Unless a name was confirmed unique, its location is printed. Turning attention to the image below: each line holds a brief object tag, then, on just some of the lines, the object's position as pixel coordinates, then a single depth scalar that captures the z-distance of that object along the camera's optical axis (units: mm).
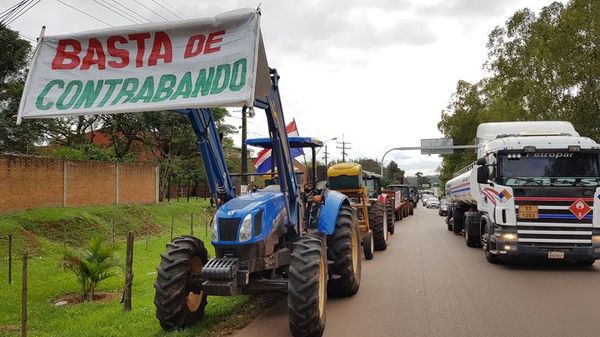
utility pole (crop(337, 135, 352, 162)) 83500
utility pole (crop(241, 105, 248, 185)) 21219
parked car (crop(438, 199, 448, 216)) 38375
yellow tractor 14234
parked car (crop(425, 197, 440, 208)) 60272
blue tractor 6242
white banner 5402
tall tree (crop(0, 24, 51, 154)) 25712
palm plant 9398
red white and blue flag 9234
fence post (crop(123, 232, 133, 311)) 7875
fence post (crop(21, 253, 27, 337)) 6441
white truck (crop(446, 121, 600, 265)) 11172
